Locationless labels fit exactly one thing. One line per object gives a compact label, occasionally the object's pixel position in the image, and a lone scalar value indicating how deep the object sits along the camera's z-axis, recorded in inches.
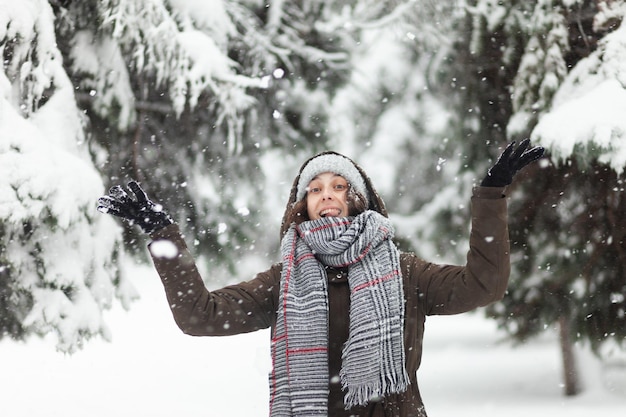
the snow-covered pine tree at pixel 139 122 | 190.2
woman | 79.8
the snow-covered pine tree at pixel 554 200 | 243.8
